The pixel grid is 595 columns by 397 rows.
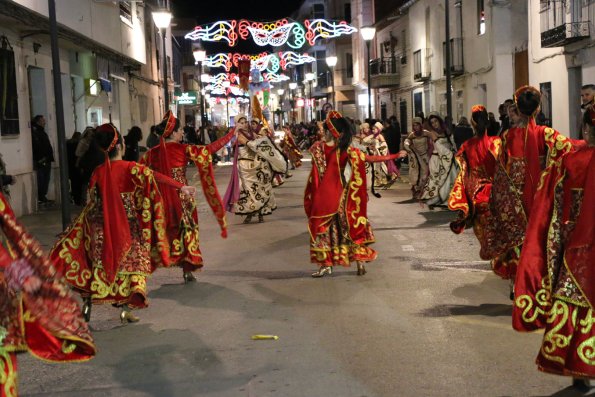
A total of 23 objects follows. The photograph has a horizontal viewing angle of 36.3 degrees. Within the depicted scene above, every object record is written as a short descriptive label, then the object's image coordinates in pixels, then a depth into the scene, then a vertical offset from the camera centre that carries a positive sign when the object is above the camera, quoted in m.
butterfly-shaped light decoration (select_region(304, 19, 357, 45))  27.02 +2.65
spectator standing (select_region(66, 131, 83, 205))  18.14 -0.86
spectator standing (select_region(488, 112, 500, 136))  16.10 -0.33
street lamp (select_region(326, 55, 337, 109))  37.75 +2.34
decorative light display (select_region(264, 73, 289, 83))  56.39 +2.68
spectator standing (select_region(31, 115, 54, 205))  17.73 -0.49
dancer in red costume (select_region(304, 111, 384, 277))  9.27 -0.87
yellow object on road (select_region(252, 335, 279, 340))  6.87 -1.64
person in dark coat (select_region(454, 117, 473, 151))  18.48 -0.45
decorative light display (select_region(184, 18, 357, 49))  27.04 +2.69
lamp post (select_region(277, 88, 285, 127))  86.00 +2.16
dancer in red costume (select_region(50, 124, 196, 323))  7.28 -0.88
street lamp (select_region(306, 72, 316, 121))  59.88 +2.60
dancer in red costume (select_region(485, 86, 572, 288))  7.28 -0.55
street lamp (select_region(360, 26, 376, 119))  27.61 +2.54
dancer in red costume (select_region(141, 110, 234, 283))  9.11 -0.57
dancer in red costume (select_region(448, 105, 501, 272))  8.41 -0.67
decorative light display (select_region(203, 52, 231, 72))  39.22 +2.69
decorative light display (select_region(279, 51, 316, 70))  36.47 +2.50
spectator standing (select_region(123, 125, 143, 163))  17.44 -0.30
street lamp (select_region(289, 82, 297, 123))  89.84 +1.18
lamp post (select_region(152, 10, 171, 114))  22.22 +2.62
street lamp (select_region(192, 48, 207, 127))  39.72 +2.98
